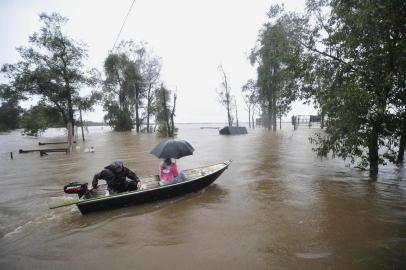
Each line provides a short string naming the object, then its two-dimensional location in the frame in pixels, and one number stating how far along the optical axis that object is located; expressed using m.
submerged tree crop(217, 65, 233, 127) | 49.81
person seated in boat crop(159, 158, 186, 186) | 8.24
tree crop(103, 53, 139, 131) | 41.91
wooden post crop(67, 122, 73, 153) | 21.81
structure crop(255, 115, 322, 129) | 40.81
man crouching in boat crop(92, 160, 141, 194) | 7.43
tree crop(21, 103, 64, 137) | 28.12
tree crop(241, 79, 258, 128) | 41.78
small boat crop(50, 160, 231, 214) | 6.95
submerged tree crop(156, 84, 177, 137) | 34.12
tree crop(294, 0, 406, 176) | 7.91
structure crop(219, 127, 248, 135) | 36.92
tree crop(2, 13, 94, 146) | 26.16
